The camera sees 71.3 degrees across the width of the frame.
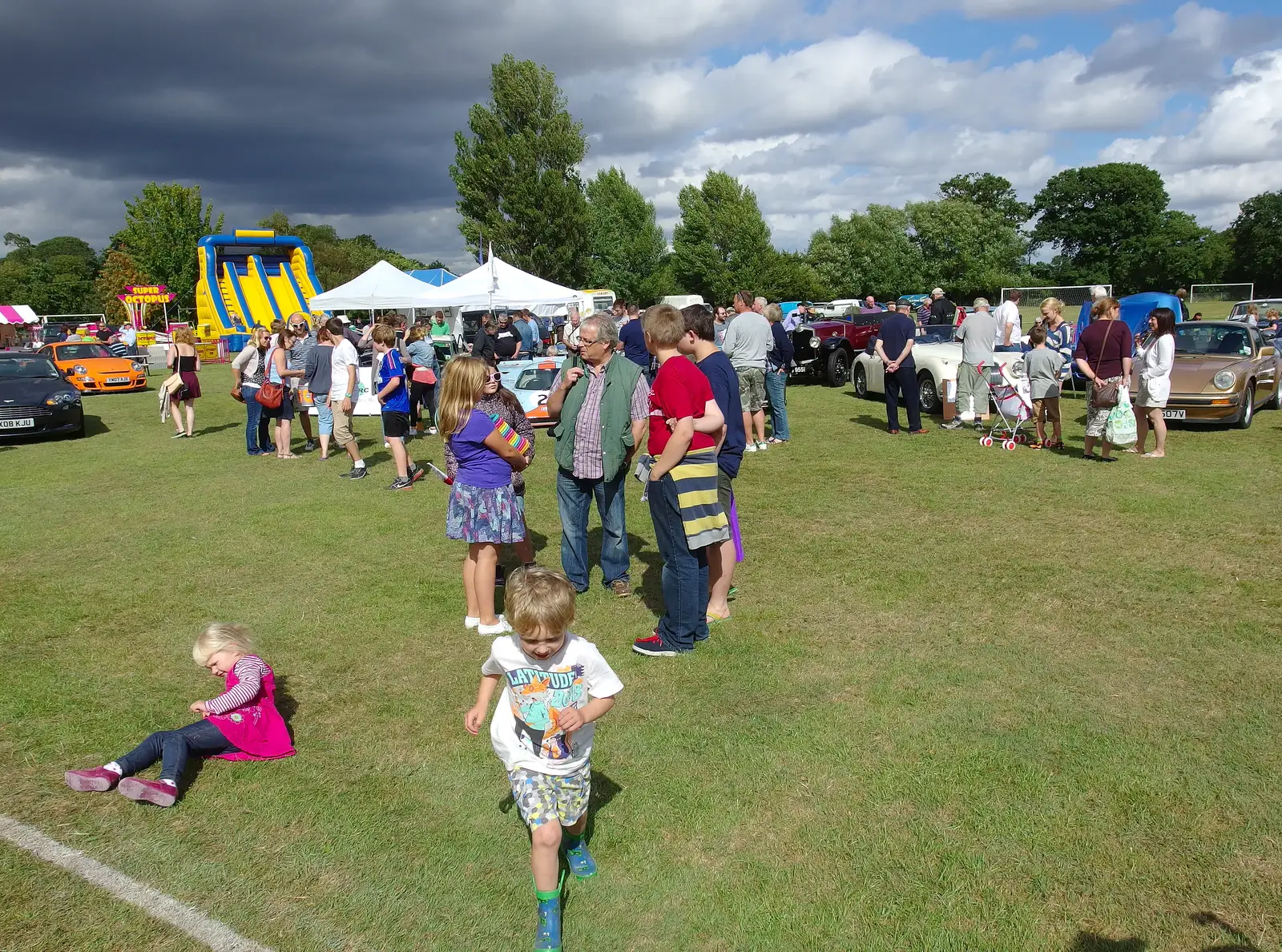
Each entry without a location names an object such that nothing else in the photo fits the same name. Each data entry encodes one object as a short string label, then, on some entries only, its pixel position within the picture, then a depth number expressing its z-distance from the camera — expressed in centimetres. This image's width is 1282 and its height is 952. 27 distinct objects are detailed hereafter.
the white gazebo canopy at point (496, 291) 2142
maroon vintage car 1977
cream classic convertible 1431
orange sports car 2245
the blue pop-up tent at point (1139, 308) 1806
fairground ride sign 4350
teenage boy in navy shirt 536
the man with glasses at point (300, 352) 1204
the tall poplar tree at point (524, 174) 4906
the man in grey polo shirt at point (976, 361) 1270
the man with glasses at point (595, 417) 580
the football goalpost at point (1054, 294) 4322
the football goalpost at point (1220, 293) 5222
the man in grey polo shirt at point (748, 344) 1095
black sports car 1415
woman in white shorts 985
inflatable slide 3225
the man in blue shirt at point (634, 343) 1352
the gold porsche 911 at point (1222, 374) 1228
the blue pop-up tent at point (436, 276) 3444
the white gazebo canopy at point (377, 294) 2181
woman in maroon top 976
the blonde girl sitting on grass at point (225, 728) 386
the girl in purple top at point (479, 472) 516
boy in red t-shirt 477
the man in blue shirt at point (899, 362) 1217
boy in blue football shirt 991
